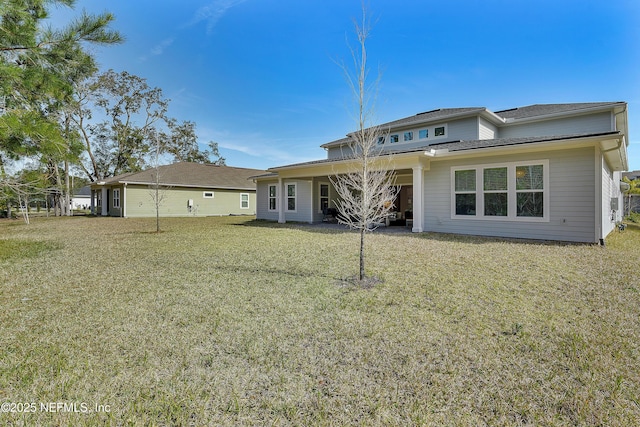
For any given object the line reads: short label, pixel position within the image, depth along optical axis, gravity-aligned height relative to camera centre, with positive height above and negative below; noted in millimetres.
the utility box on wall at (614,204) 10772 +180
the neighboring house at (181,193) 21656 +1499
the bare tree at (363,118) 5172 +1693
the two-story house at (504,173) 8297 +1297
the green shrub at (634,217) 18031 -546
